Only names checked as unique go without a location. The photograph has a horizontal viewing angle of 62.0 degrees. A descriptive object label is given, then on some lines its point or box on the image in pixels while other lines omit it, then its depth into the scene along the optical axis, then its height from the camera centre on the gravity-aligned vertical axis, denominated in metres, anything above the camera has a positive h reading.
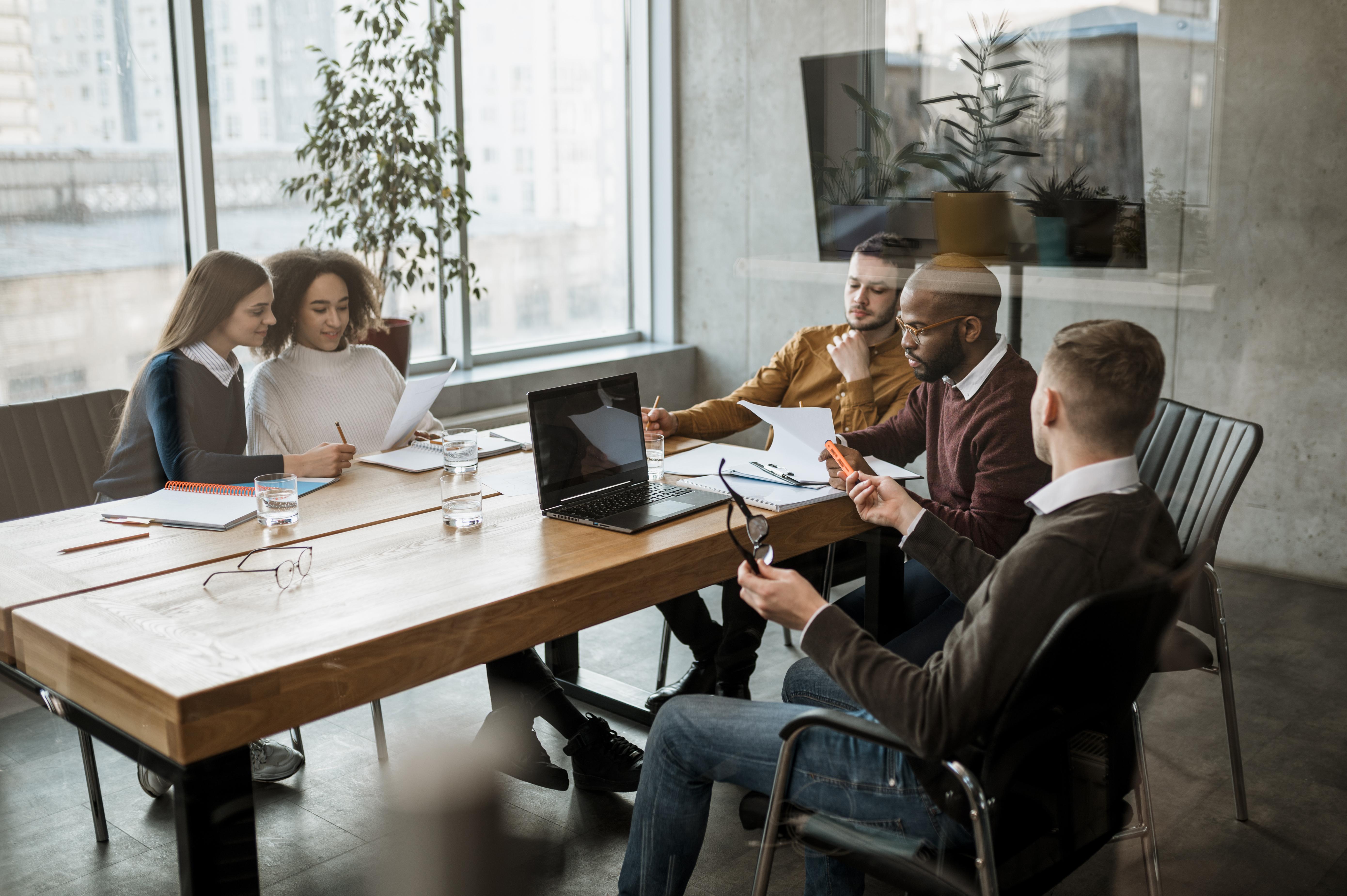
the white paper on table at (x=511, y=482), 2.36 -0.50
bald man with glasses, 2.22 -0.40
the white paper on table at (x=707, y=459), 2.48 -0.48
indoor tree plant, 3.99 +0.36
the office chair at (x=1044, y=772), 1.34 -0.70
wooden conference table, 1.42 -0.52
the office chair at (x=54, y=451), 2.70 -0.47
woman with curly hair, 2.87 -0.30
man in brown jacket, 1.39 -0.53
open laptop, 2.14 -0.42
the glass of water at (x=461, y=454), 2.13 -0.39
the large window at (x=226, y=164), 3.49 +0.29
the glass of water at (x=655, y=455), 2.44 -0.45
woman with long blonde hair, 2.60 -0.33
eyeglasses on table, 1.78 -0.51
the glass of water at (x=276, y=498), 2.07 -0.45
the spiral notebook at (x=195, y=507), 2.09 -0.49
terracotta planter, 3.83 -0.31
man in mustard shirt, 2.76 -0.40
